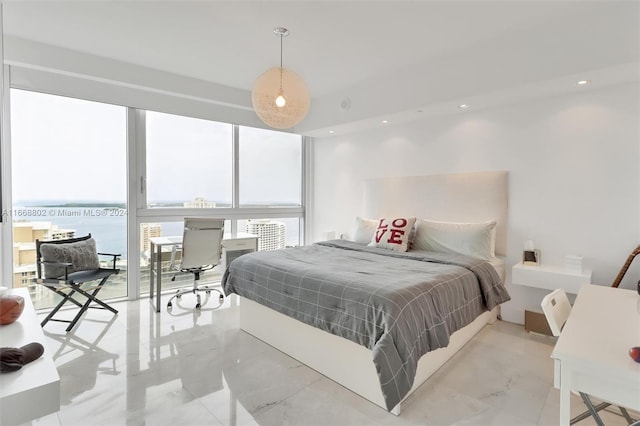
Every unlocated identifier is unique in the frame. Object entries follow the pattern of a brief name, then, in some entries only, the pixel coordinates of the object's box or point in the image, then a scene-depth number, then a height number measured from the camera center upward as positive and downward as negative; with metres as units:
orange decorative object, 1.46 -0.47
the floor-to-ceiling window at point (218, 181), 4.21 +0.40
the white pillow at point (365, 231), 4.21 -0.31
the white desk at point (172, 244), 3.65 -0.52
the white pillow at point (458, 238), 3.27 -0.32
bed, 1.89 -0.67
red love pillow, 3.64 -0.30
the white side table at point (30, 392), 0.95 -0.56
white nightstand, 2.79 -0.65
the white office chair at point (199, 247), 3.67 -0.47
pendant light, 2.60 +0.92
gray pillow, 3.07 -0.49
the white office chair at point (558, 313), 1.58 -0.56
